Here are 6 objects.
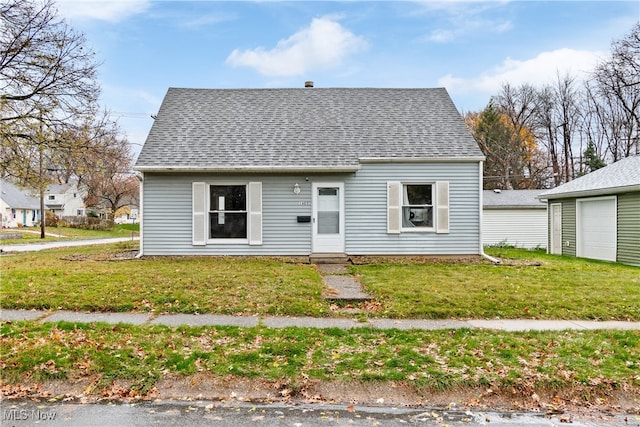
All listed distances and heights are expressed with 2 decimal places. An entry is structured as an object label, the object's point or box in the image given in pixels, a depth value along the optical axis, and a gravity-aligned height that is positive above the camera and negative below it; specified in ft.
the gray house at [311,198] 38.50 +1.79
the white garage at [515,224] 66.28 -1.33
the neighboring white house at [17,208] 135.33 +3.53
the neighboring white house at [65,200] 176.14 +8.20
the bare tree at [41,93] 37.96 +12.76
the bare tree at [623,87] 75.41 +26.00
